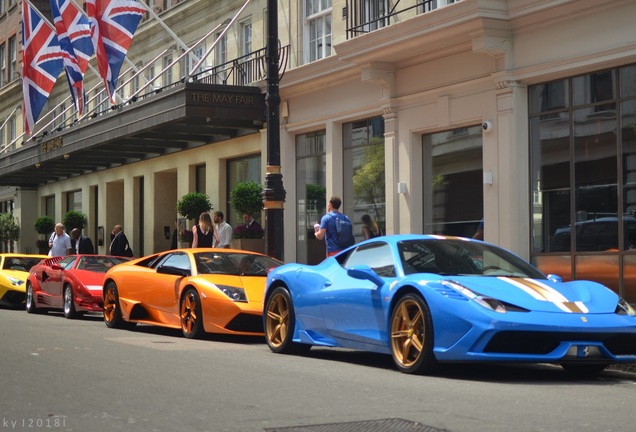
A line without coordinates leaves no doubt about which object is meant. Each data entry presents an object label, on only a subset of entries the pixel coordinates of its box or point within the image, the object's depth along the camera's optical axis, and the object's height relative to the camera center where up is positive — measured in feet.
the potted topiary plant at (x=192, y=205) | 86.12 +2.55
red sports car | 59.52 -2.65
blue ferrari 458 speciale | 29.19 -2.17
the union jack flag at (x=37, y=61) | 98.63 +16.35
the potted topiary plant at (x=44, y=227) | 130.52 +1.38
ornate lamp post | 52.80 +3.59
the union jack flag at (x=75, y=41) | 90.27 +16.64
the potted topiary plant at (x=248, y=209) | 74.69 +1.94
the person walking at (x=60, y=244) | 89.30 -0.50
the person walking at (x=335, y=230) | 55.36 +0.28
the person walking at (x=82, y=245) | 89.15 -0.59
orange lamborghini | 43.11 -2.34
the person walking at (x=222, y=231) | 69.21 +0.36
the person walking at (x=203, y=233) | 67.36 +0.24
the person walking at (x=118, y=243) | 86.33 -0.45
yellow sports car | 71.82 -2.72
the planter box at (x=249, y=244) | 74.43 -0.54
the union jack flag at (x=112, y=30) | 81.66 +15.85
